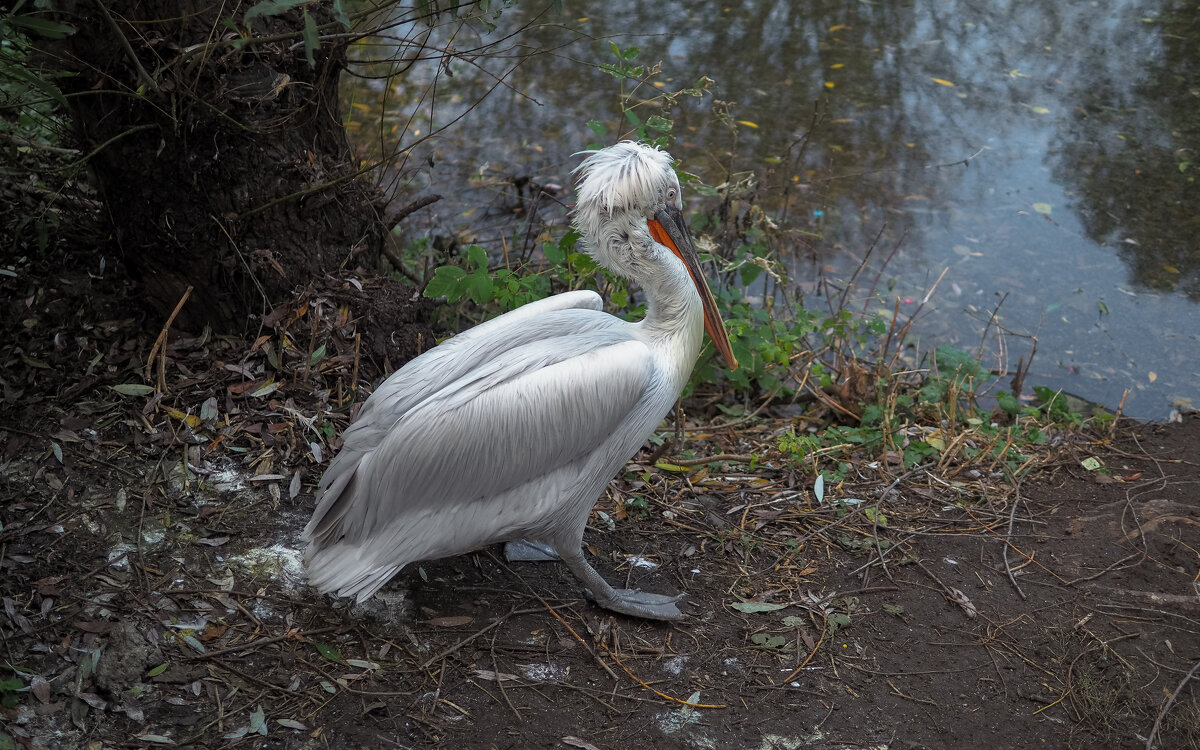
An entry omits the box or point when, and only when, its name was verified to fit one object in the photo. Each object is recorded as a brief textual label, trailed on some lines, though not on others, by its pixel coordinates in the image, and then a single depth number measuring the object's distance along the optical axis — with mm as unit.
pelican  2756
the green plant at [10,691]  2445
